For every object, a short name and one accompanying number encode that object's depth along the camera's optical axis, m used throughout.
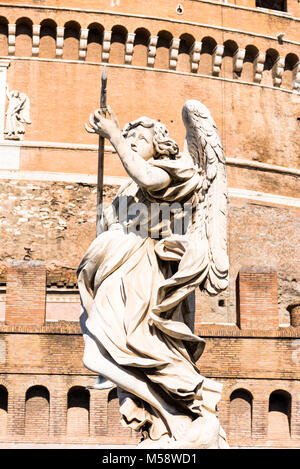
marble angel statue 8.53
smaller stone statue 30.41
